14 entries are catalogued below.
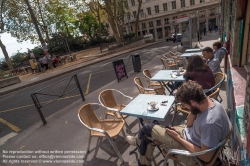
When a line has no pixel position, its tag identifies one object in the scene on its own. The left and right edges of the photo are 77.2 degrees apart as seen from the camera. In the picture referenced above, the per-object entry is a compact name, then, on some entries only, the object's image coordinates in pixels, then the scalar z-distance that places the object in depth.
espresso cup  2.76
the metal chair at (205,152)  1.73
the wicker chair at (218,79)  3.17
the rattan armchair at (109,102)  3.57
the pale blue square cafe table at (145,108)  2.57
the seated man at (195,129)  1.71
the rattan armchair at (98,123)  2.86
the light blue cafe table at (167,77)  4.06
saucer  2.71
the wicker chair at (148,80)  4.88
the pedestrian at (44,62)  16.80
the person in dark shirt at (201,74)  3.25
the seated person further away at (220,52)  4.80
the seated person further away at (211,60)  4.24
